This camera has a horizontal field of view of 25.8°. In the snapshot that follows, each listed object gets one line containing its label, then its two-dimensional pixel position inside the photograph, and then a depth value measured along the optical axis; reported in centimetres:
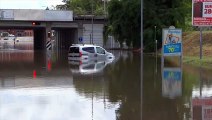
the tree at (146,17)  5516
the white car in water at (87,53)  3978
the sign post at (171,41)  3200
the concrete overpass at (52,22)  6831
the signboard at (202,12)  3347
